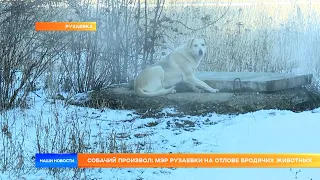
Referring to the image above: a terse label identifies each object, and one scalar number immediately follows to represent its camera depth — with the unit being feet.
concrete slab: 30.76
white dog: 31.86
